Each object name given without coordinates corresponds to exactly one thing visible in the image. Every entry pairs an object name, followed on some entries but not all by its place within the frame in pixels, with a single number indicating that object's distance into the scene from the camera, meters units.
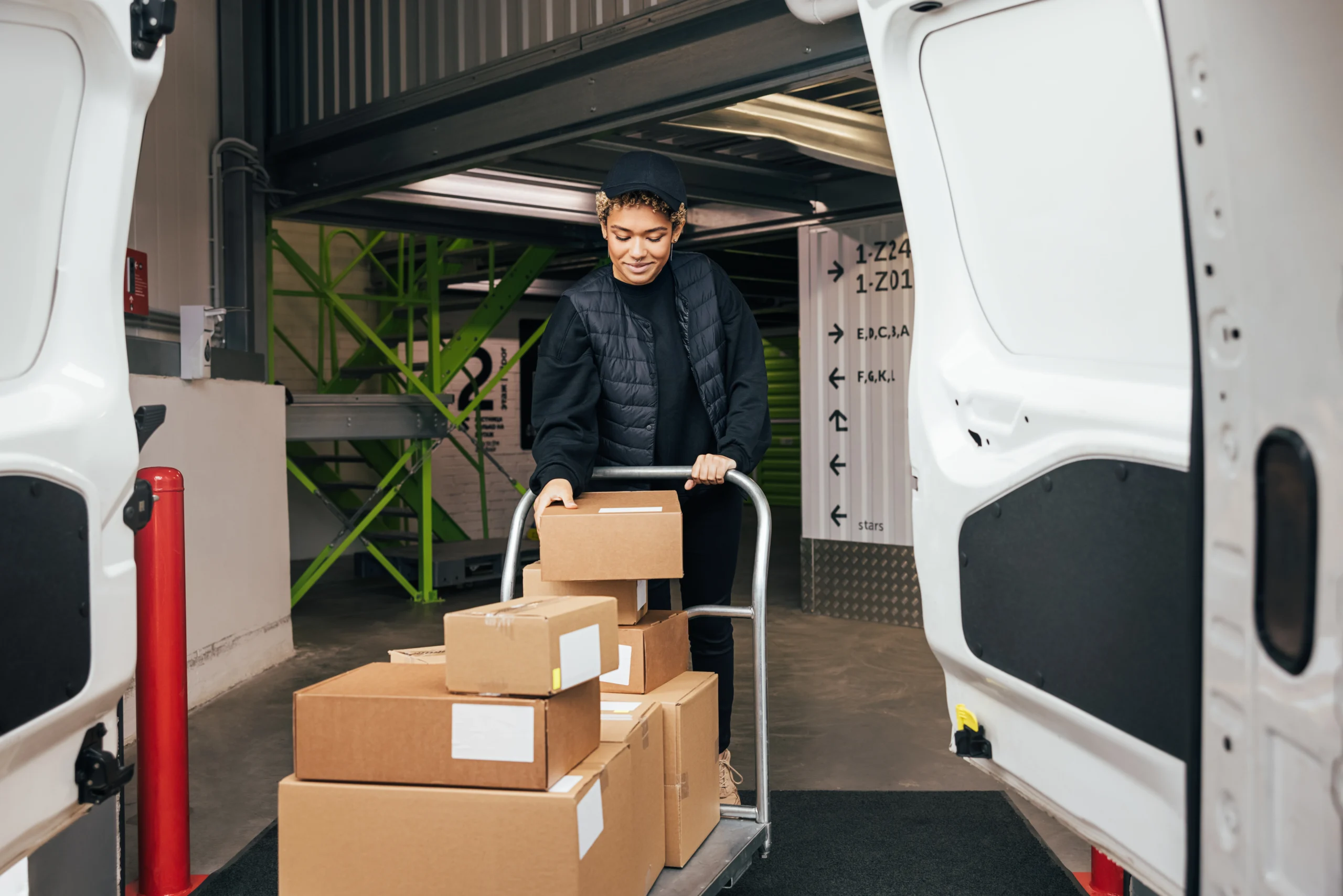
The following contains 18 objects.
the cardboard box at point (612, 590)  2.23
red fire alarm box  4.33
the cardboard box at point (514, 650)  1.66
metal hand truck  2.16
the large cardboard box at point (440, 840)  1.63
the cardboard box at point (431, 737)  1.66
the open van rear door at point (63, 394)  1.24
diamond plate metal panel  6.02
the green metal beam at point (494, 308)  8.03
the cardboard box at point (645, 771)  1.97
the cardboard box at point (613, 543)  2.12
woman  2.44
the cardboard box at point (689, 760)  2.17
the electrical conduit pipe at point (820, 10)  3.02
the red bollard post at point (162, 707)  2.69
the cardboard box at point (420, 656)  2.22
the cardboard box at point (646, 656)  2.27
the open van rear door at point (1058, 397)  1.11
